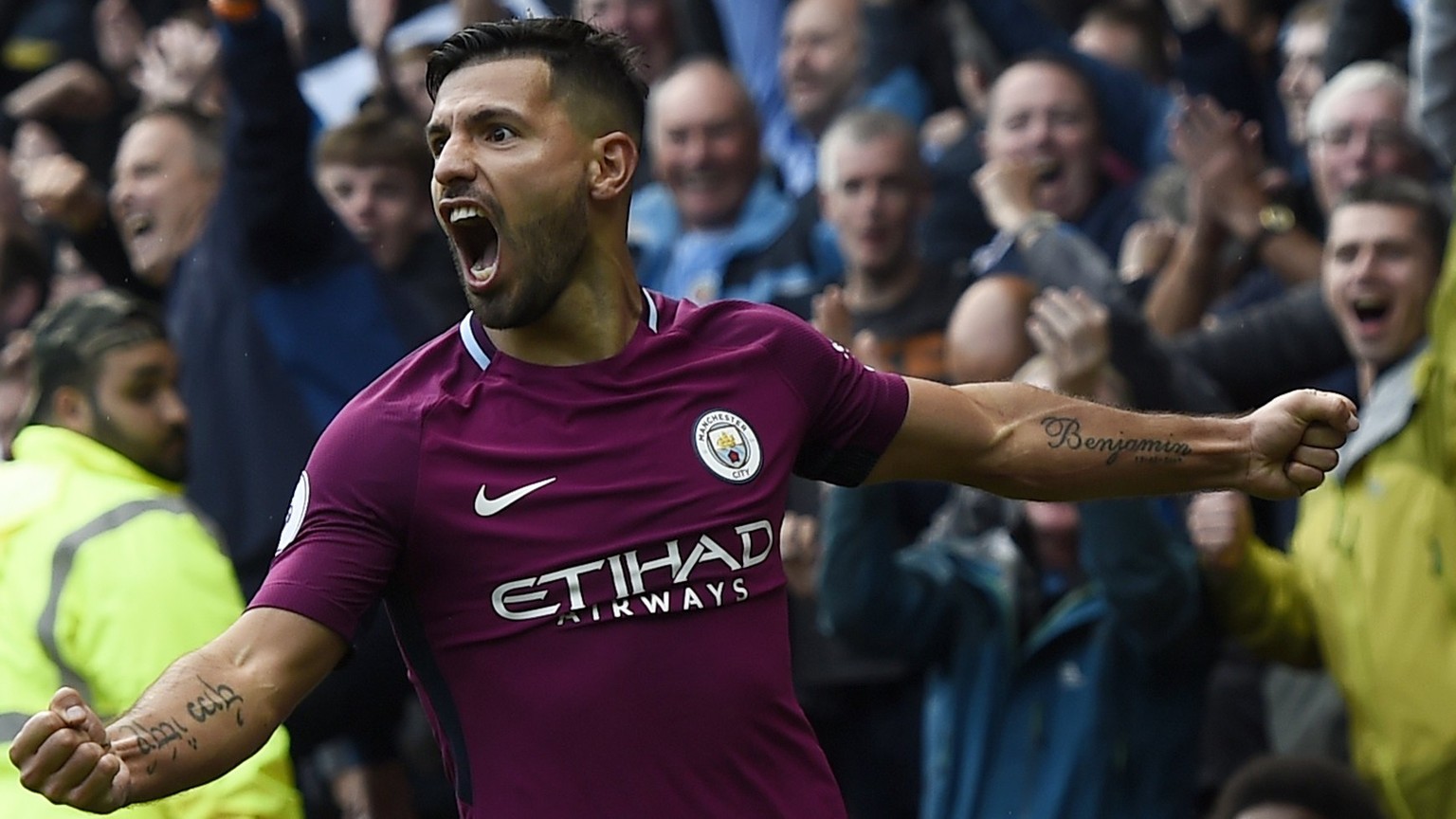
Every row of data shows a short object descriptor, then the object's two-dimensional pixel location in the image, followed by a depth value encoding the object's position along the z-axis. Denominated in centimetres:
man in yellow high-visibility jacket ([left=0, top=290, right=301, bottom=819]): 1030
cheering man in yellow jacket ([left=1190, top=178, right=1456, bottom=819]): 1219
